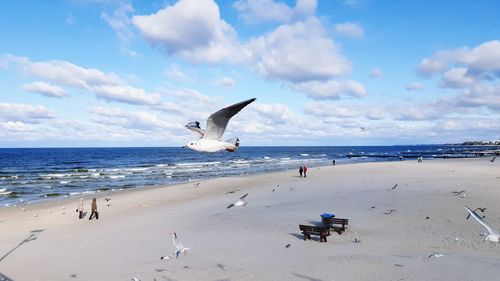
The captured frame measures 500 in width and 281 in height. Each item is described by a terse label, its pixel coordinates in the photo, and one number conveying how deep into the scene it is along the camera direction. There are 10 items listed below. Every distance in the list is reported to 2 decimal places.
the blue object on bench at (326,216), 13.96
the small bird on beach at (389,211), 17.47
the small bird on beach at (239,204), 21.47
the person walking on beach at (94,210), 20.98
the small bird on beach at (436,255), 11.02
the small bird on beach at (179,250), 11.76
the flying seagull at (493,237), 11.91
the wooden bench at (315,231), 13.07
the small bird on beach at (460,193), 22.13
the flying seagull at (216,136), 9.55
